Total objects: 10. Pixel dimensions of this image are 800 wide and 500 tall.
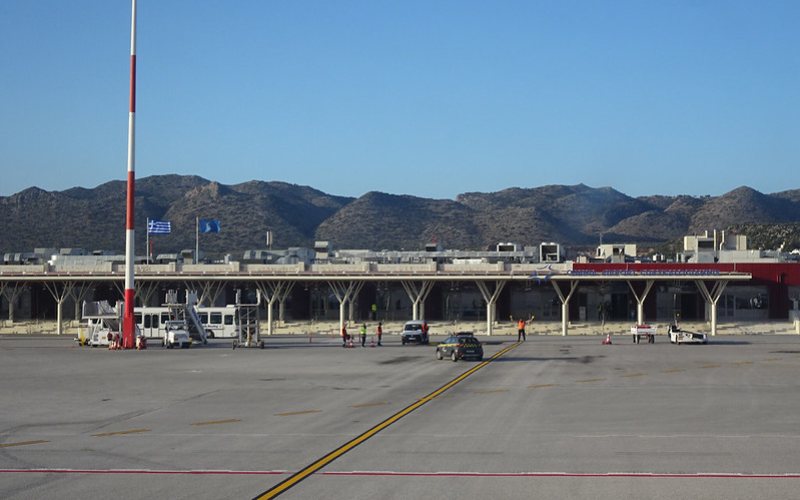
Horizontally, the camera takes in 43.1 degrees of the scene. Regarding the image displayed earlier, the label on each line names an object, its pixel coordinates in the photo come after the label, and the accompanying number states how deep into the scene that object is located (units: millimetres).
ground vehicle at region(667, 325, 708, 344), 75125
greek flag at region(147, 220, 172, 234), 103781
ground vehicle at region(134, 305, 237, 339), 92062
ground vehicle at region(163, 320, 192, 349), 73688
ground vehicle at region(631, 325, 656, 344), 77938
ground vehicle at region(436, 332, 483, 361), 56125
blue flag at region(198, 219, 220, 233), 126688
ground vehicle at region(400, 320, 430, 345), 76562
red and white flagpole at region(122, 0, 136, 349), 65312
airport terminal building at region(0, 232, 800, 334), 97812
